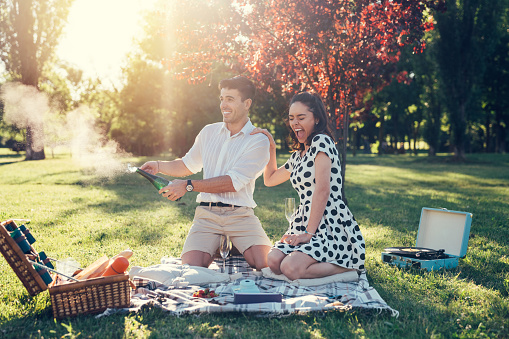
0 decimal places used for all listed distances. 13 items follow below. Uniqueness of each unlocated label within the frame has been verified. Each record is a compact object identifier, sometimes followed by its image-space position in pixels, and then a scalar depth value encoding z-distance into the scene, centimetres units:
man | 500
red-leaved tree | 752
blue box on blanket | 377
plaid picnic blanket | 366
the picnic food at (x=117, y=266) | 374
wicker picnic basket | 347
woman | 457
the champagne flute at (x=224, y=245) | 443
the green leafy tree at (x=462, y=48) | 2445
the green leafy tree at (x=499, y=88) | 3562
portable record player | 515
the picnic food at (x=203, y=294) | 403
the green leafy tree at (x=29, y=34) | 2561
